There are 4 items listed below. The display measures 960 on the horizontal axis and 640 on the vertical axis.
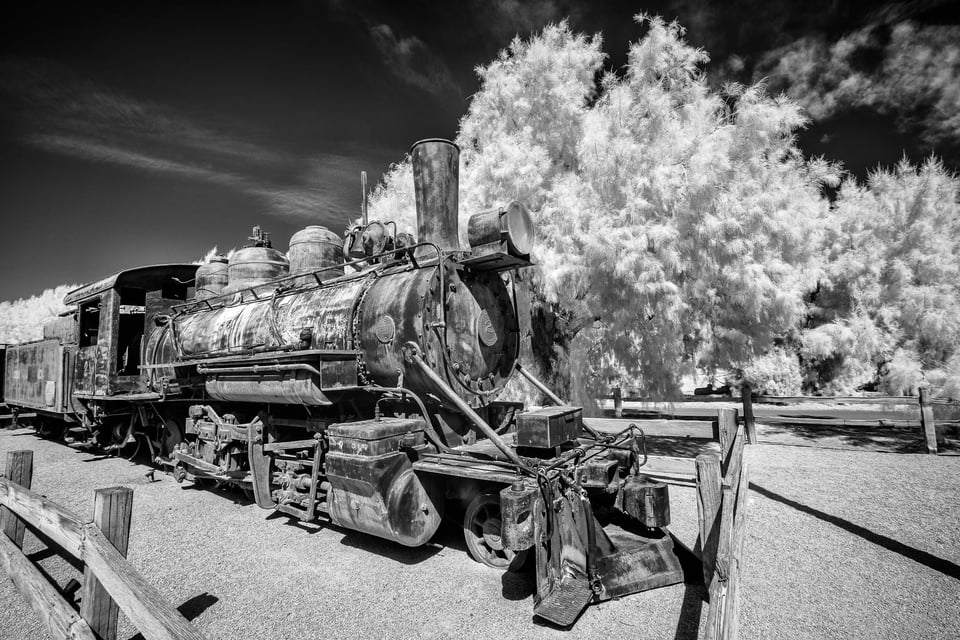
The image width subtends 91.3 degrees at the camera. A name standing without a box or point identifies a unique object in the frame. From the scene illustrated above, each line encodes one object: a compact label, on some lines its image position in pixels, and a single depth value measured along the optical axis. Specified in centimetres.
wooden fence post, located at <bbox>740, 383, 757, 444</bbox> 891
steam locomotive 365
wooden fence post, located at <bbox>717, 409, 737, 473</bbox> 455
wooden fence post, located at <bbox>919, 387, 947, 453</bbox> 858
